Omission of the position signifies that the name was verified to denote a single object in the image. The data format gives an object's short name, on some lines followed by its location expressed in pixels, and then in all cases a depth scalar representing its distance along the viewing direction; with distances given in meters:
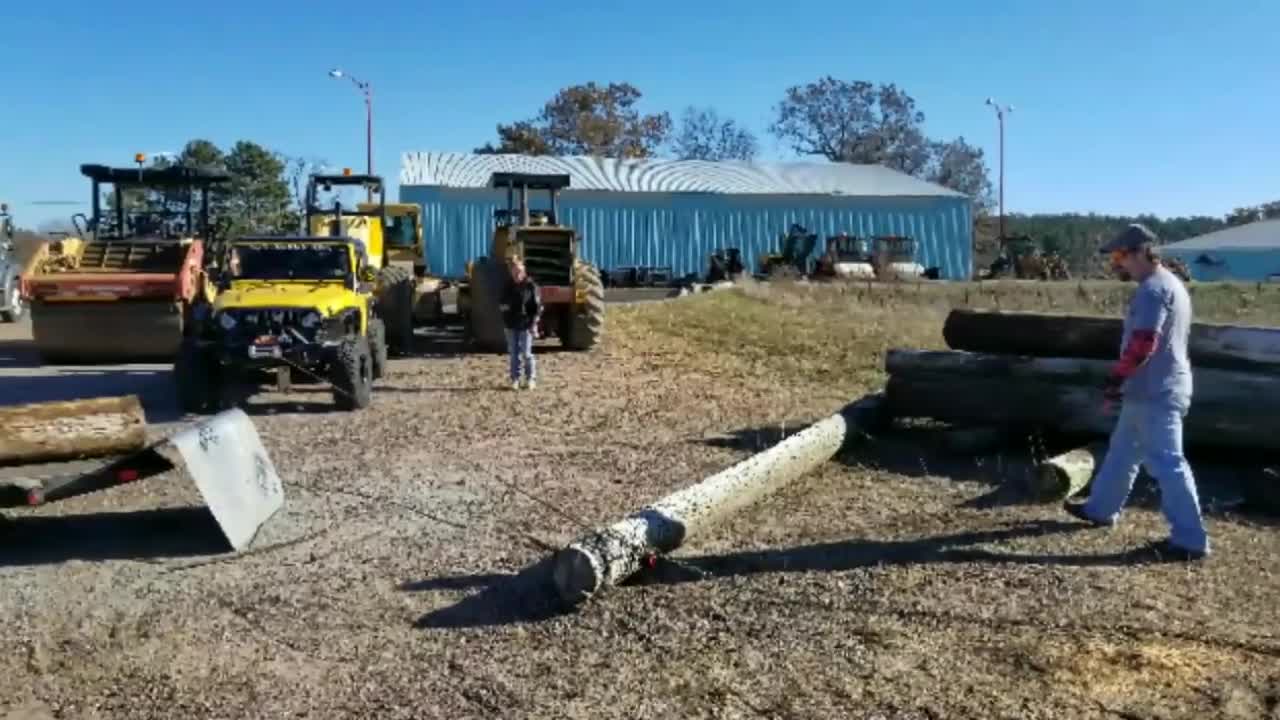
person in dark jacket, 15.30
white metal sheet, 7.56
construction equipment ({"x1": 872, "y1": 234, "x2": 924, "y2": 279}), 46.09
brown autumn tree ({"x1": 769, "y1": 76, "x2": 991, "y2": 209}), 78.62
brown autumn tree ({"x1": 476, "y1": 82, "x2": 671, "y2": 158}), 73.25
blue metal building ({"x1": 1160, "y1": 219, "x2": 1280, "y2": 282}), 70.06
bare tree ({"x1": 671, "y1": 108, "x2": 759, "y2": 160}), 78.62
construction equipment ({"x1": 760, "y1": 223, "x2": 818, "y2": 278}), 44.97
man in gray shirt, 7.06
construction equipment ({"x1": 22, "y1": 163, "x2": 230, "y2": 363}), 17.58
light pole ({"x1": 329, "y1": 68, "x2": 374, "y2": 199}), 48.22
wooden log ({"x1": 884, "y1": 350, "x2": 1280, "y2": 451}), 9.16
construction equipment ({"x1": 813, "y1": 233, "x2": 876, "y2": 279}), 42.62
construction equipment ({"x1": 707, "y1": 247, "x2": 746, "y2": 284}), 43.58
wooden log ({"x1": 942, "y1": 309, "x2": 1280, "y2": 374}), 9.27
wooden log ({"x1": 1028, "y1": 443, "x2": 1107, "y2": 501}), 8.48
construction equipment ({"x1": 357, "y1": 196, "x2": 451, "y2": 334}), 21.95
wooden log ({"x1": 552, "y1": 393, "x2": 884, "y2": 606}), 6.41
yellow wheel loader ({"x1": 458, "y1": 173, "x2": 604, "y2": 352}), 19.27
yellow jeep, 13.34
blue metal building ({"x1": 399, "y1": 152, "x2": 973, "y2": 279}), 46.62
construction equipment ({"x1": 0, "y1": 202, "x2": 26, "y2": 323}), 27.09
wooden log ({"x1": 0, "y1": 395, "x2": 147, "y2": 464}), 7.83
